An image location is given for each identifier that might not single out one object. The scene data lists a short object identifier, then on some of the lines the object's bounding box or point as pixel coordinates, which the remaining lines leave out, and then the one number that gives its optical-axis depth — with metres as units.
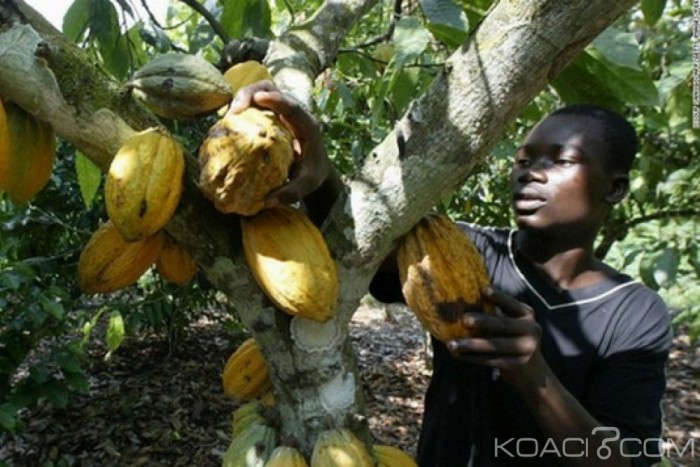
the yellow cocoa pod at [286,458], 0.93
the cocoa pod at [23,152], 0.84
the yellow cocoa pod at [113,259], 0.97
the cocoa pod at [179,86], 0.90
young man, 1.01
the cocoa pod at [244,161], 0.81
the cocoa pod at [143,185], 0.81
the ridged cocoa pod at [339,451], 0.91
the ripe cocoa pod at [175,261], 1.00
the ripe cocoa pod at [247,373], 1.10
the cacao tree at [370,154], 0.82
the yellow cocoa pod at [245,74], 1.12
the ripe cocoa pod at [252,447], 0.96
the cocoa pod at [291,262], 0.85
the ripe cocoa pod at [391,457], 1.02
